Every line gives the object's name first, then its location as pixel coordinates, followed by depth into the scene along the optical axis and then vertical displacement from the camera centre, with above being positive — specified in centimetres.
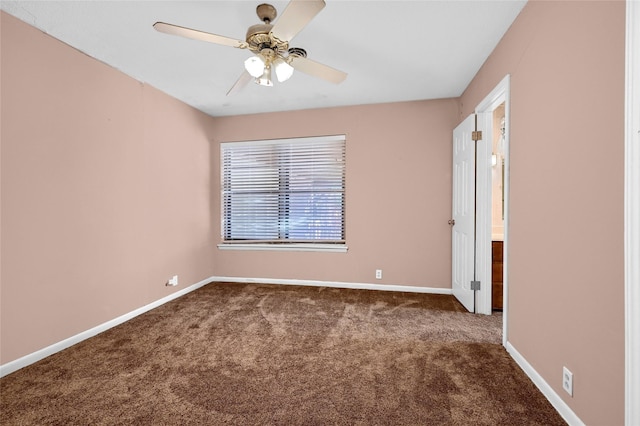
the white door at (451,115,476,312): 312 -1
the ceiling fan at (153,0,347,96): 153 +102
